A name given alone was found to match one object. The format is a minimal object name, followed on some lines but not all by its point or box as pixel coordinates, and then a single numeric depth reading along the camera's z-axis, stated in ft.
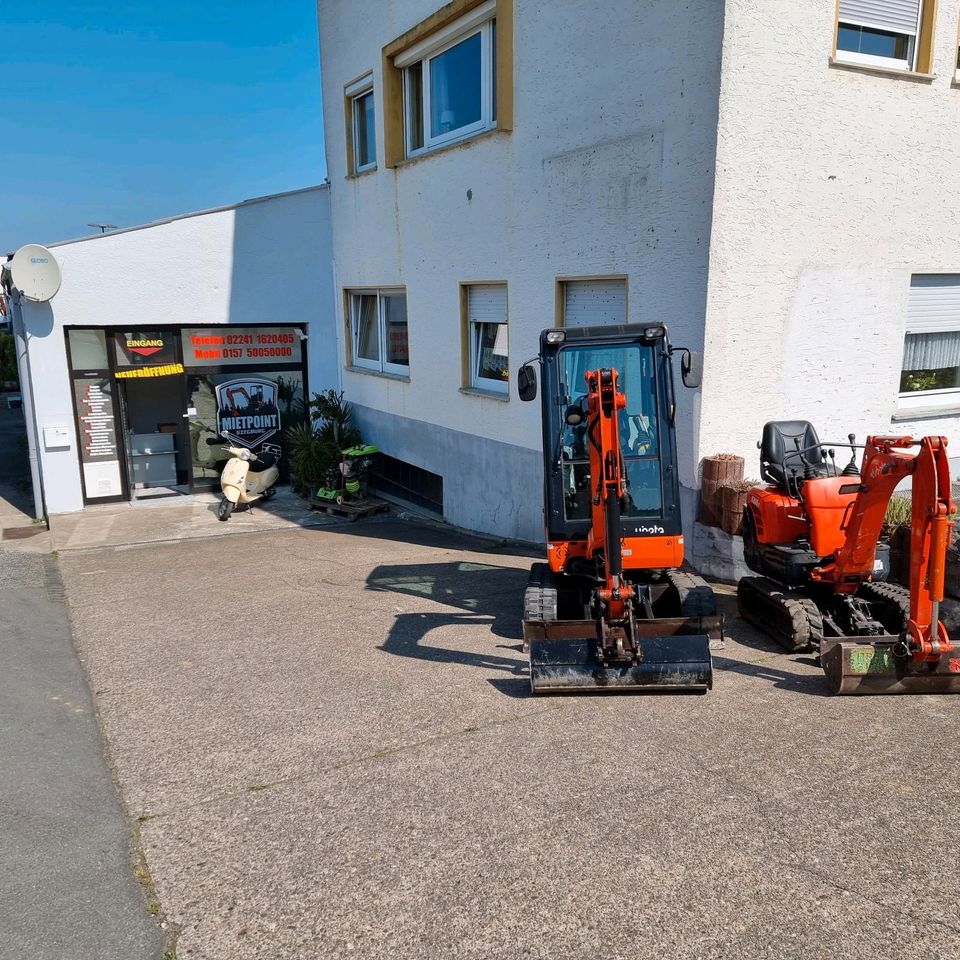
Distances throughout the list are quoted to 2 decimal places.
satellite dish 35.37
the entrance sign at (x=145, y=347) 39.75
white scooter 38.68
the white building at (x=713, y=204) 22.80
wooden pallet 37.99
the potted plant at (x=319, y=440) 40.75
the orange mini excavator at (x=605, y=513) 17.08
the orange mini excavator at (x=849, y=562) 15.98
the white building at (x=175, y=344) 38.22
